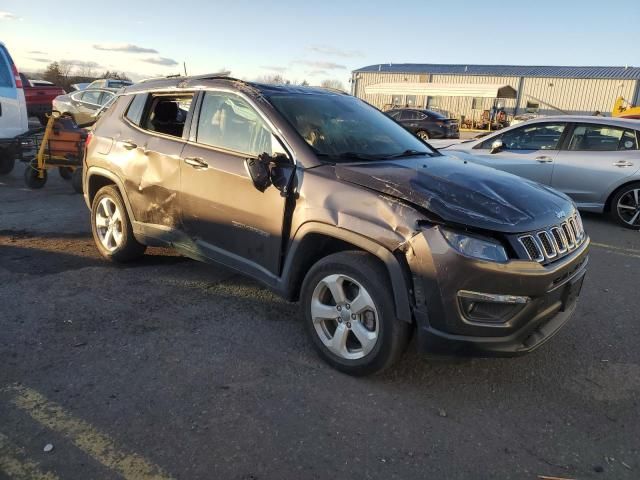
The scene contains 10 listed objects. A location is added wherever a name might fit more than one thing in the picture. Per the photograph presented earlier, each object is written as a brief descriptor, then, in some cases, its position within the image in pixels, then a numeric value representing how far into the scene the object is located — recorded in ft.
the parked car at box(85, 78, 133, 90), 57.00
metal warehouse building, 133.28
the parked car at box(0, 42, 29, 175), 28.94
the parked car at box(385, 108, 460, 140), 70.03
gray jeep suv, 8.97
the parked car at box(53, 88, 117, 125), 51.49
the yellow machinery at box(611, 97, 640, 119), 50.04
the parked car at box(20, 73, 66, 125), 60.29
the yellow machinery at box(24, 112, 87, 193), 27.14
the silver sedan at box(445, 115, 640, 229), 23.84
